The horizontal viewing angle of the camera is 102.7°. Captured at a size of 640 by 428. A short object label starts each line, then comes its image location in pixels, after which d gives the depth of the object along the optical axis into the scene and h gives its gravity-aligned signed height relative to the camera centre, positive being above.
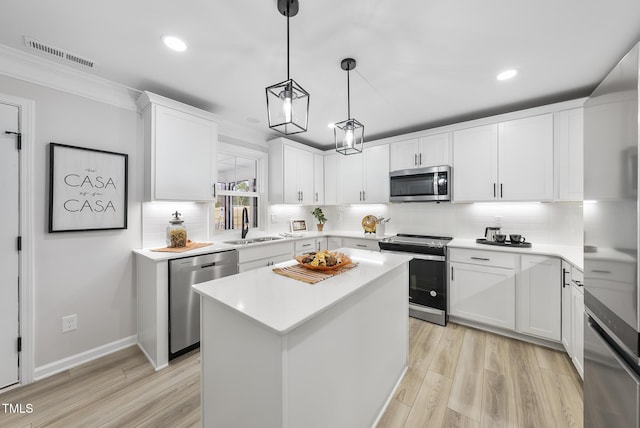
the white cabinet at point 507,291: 2.46 -0.82
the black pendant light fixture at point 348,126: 1.92 +0.66
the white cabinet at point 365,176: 3.87 +0.58
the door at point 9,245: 1.88 -0.24
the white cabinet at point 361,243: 3.74 -0.46
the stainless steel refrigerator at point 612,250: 0.82 -0.13
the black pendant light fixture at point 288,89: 1.34 +0.66
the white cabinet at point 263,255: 2.89 -0.52
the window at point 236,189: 3.49 +0.34
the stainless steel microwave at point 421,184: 3.22 +0.38
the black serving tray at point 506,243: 2.76 -0.34
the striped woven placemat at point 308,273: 1.50 -0.38
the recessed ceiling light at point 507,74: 2.19 +1.22
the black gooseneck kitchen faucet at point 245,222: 3.67 -0.14
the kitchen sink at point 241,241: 3.36 -0.39
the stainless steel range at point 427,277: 3.00 -0.77
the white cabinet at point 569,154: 2.54 +0.60
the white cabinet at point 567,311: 2.18 -0.86
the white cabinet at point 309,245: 3.72 -0.49
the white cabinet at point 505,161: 2.71 +0.60
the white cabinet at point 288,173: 3.87 +0.63
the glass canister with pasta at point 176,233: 2.59 -0.21
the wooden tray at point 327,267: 1.64 -0.35
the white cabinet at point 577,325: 1.95 -0.88
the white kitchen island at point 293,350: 1.00 -0.63
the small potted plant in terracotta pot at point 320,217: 4.54 -0.07
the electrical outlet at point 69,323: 2.17 -0.94
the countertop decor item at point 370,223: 3.94 -0.16
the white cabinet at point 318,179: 4.43 +0.59
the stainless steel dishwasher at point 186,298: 2.27 -0.78
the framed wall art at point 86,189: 2.09 +0.21
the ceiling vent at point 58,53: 1.80 +1.19
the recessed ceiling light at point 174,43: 1.76 +1.20
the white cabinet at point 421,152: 3.34 +0.84
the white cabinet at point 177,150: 2.45 +0.65
